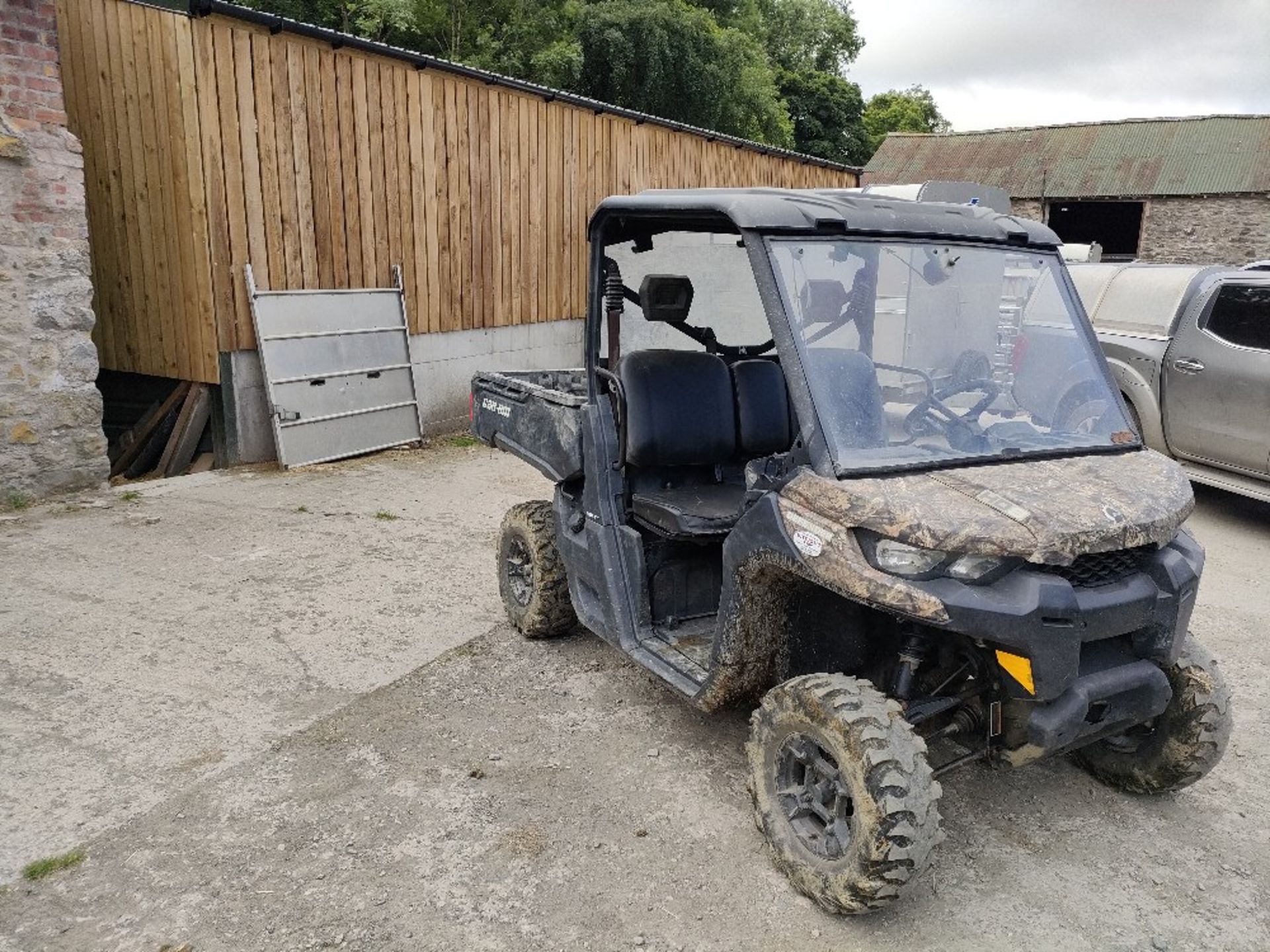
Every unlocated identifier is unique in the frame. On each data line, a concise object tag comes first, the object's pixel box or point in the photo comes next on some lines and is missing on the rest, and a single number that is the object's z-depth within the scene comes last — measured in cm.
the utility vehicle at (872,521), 279
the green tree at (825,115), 3459
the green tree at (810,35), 4144
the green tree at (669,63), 2362
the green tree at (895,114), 4872
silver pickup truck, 721
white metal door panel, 818
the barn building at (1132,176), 2377
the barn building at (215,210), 693
